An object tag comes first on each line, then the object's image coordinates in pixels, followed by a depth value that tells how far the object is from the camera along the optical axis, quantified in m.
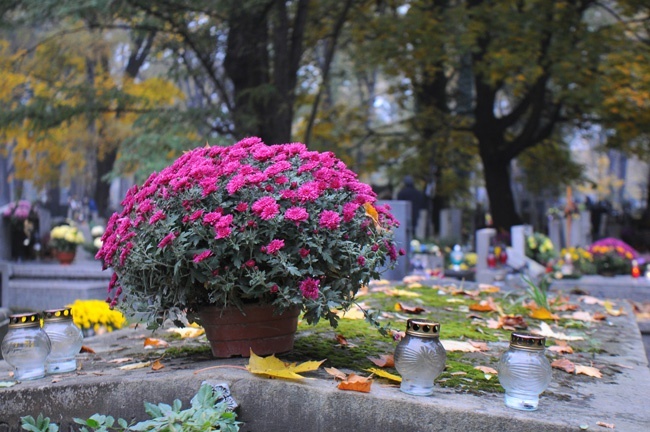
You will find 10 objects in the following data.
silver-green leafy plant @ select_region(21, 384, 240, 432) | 2.74
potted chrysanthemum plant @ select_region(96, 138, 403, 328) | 3.20
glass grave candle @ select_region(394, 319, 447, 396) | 2.97
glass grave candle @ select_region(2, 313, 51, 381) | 3.45
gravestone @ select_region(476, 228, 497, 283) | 11.50
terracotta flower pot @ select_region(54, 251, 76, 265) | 12.95
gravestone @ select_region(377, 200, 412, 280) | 8.84
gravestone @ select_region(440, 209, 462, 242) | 19.14
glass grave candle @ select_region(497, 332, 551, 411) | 2.84
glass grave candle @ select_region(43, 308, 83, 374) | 3.71
